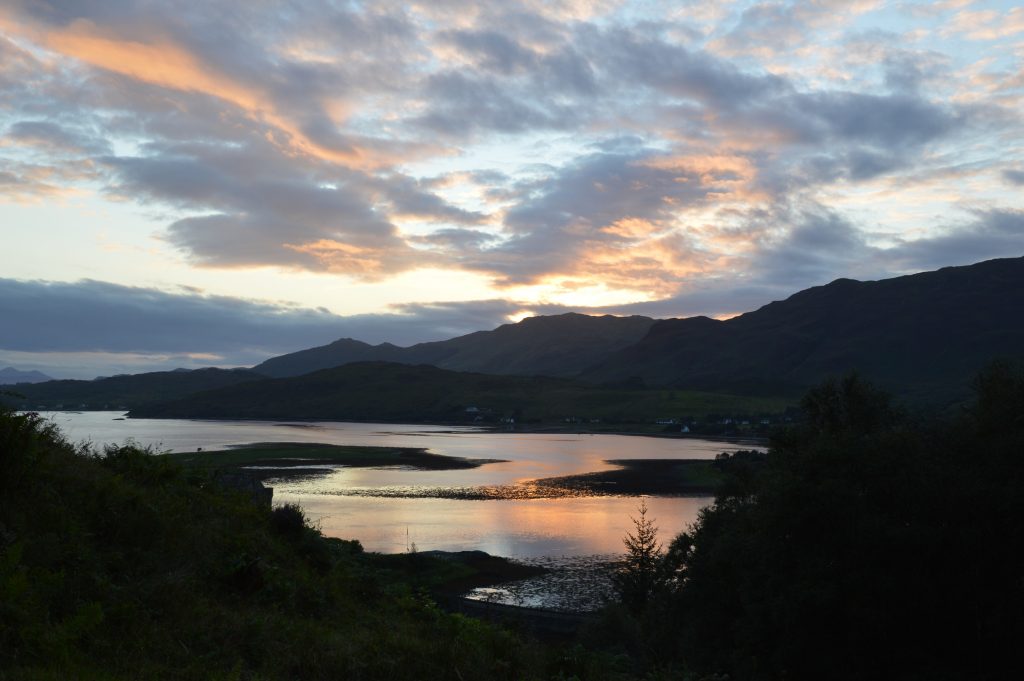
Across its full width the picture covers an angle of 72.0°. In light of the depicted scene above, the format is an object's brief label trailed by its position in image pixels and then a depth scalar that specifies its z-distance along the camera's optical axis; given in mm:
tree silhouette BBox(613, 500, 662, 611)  46562
